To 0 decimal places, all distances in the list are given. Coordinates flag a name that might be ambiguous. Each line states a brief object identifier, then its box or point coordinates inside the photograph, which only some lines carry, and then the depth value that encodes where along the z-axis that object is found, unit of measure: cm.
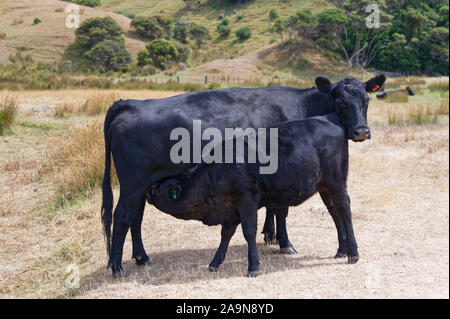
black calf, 570
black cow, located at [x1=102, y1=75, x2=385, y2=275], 604
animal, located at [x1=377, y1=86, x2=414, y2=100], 2265
